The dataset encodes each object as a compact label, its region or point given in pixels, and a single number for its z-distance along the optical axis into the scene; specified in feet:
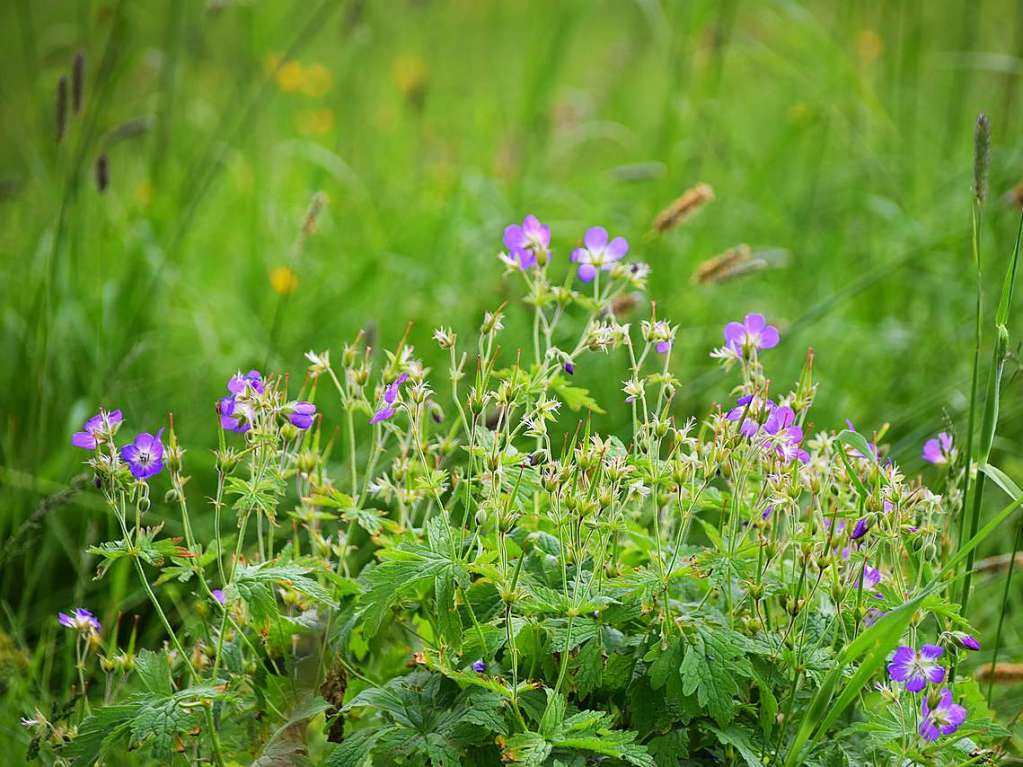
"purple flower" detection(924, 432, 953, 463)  9.18
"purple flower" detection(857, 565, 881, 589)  9.04
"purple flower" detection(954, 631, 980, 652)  8.92
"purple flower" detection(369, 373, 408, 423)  8.98
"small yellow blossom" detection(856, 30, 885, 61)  16.71
